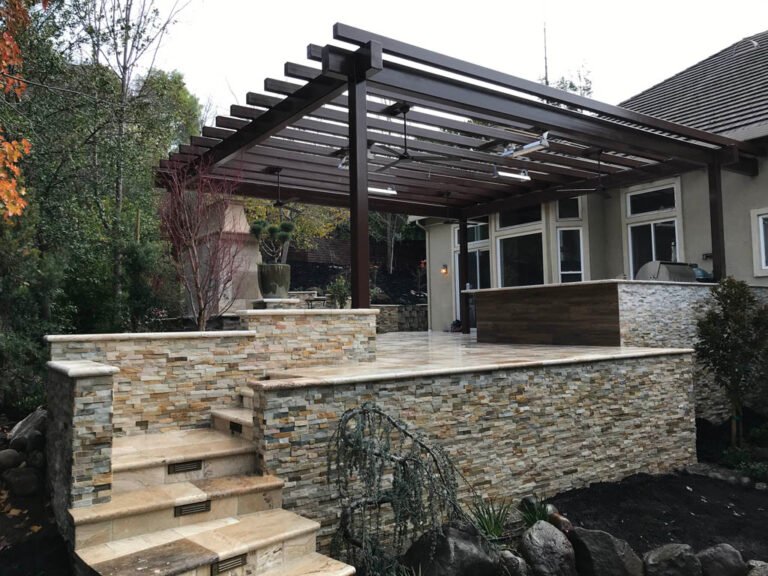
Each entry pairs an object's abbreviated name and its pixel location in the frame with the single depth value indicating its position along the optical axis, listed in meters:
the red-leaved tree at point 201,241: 7.82
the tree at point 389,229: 24.48
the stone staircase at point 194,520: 3.01
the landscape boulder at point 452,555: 3.59
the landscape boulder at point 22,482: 4.46
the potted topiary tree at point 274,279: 6.85
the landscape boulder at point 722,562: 4.27
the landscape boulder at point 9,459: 4.73
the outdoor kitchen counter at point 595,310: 7.62
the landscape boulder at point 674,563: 4.21
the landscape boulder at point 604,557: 4.20
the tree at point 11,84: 5.09
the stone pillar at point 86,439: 3.32
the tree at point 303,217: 19.89
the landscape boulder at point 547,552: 4.12
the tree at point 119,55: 7.91
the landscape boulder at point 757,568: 4.18
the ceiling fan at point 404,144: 6.95
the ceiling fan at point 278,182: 9.44
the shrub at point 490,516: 4.50
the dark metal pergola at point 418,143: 5.96
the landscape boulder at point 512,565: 3.96
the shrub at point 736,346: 7.12
